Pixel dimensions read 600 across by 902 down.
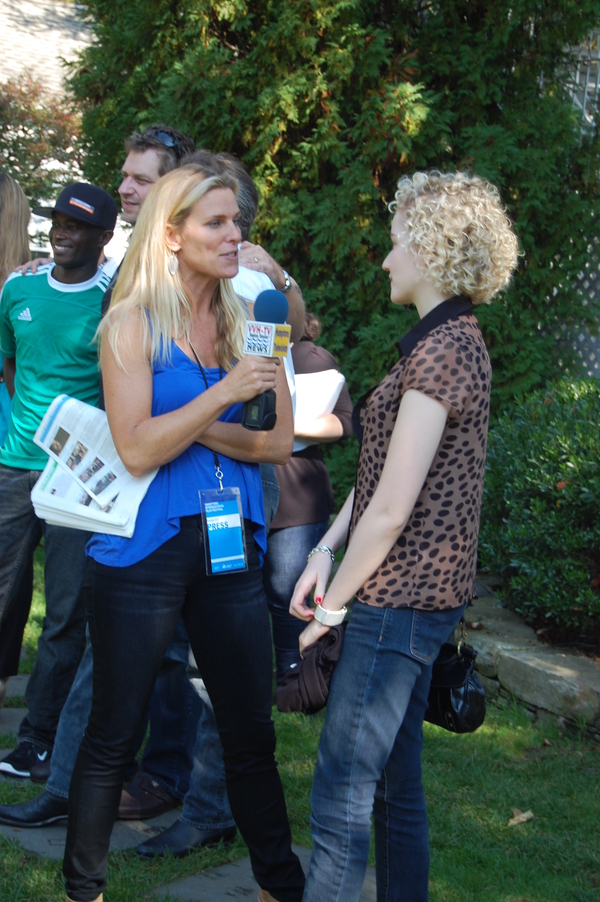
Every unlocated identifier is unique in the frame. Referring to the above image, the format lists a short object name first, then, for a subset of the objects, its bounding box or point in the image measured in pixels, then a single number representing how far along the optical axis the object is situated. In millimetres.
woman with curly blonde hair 2234
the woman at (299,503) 3875
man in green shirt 3535
